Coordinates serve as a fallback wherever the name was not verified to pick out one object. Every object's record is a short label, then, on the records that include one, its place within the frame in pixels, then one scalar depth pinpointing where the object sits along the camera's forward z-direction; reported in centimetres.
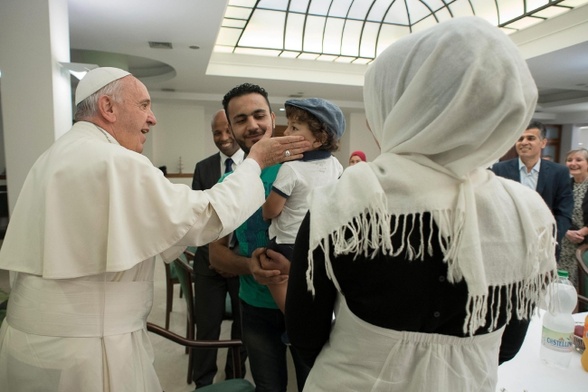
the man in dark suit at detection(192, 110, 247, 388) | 238
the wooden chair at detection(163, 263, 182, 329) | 330
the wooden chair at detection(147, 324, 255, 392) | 154
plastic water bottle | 123
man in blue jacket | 309
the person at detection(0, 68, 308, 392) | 117
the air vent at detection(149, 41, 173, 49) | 514
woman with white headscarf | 64
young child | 136
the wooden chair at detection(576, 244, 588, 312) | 240
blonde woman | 365
